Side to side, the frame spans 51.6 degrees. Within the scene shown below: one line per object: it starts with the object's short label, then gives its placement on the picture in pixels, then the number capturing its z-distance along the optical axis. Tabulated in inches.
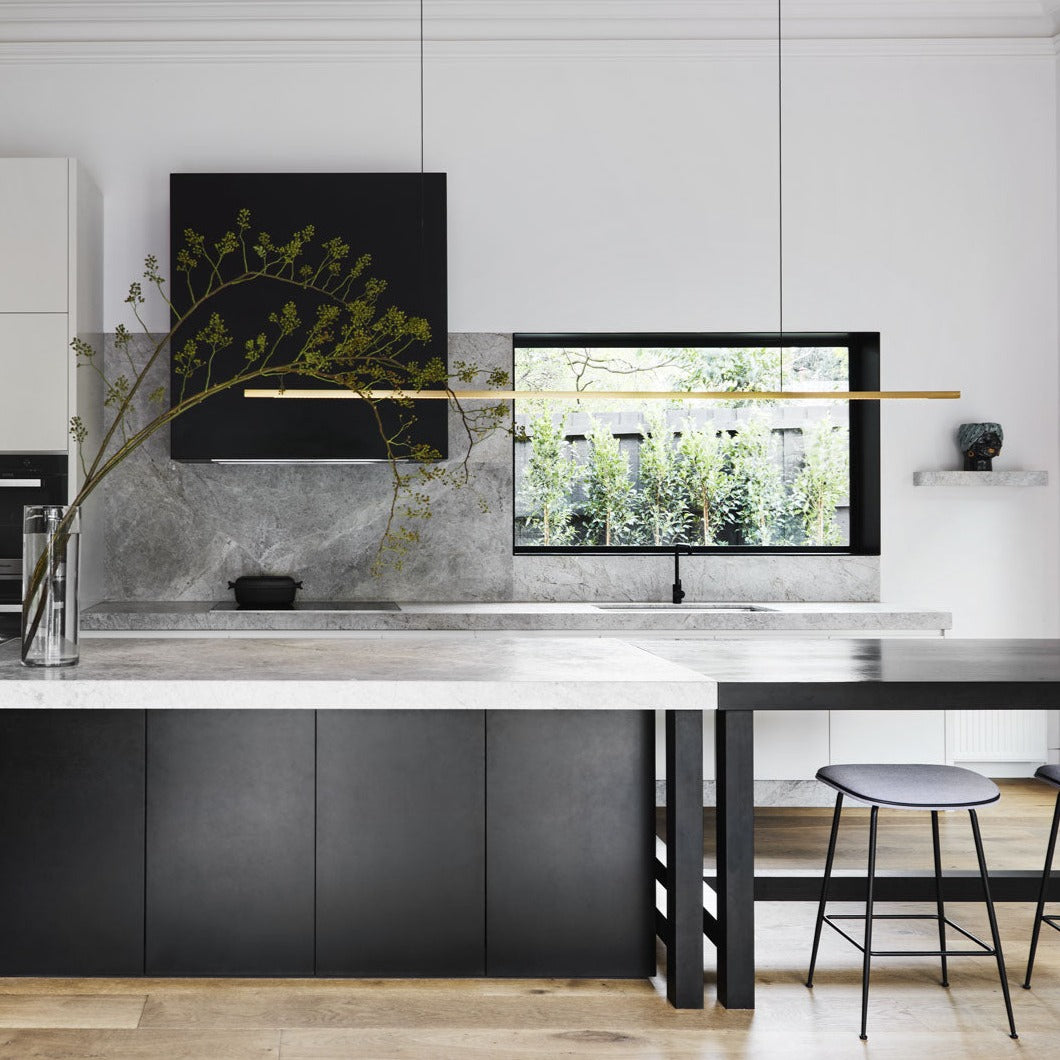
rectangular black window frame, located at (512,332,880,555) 199.0
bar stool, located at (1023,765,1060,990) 108.4
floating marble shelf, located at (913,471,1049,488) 192.1
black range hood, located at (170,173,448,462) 177.9
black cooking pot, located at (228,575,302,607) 181.2
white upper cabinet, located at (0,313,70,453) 174.4
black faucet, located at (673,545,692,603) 192.2
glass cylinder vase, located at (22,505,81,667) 98.7
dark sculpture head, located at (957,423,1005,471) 191.5
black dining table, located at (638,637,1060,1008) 95.0
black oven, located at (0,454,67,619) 175.3
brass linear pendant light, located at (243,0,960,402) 131.0
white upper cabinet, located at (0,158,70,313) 173.6
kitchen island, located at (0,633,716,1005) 106.6
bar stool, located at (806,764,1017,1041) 96.7
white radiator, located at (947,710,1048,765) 192.5
